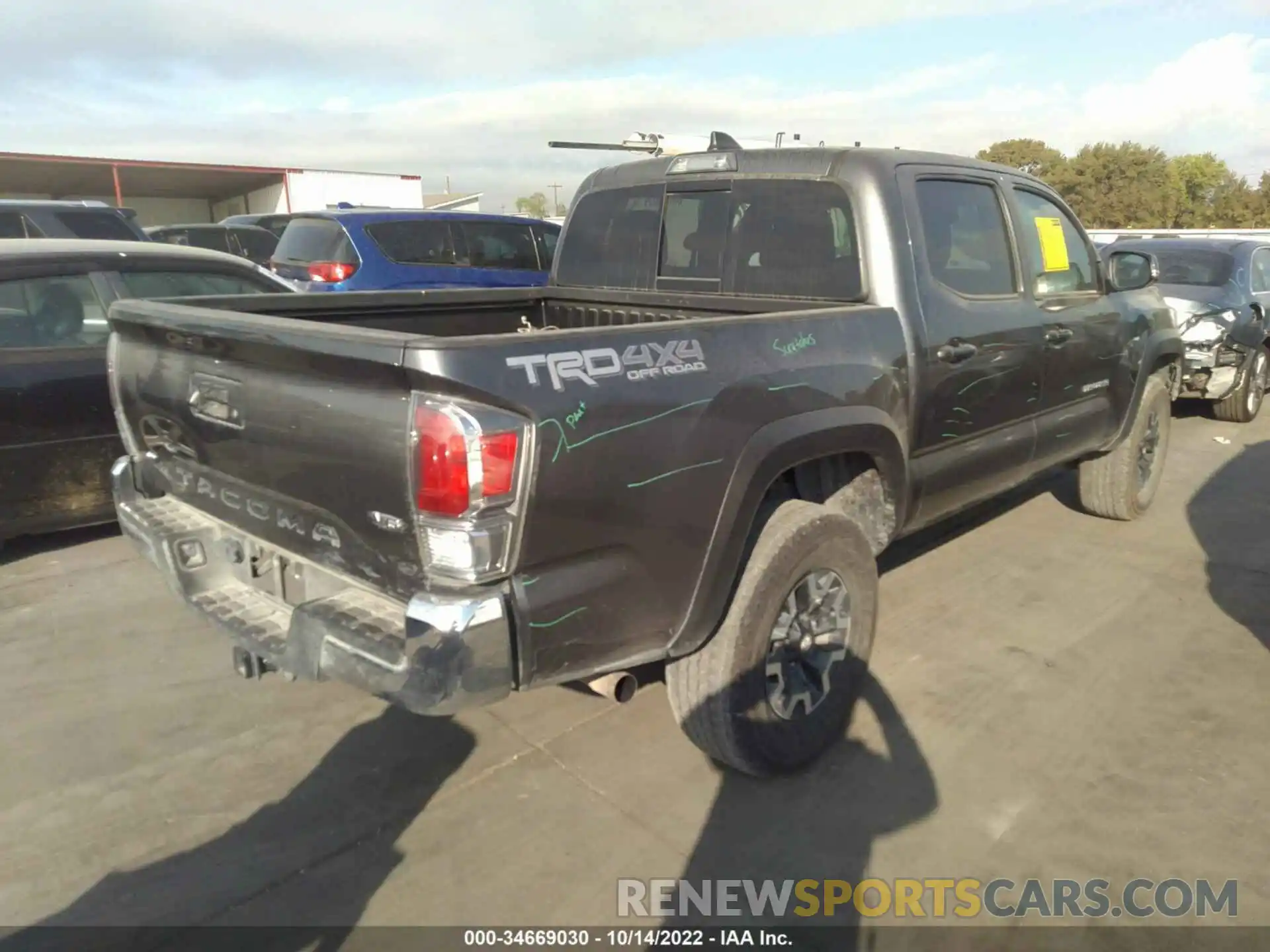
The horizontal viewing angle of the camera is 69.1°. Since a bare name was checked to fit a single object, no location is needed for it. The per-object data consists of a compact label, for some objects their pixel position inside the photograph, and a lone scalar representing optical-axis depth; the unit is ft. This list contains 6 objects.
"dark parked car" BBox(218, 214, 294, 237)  56.29
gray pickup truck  6.97
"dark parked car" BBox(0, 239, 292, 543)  15.24
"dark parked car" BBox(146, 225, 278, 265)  51.44
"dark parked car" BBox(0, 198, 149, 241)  30.04
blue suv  30.35
